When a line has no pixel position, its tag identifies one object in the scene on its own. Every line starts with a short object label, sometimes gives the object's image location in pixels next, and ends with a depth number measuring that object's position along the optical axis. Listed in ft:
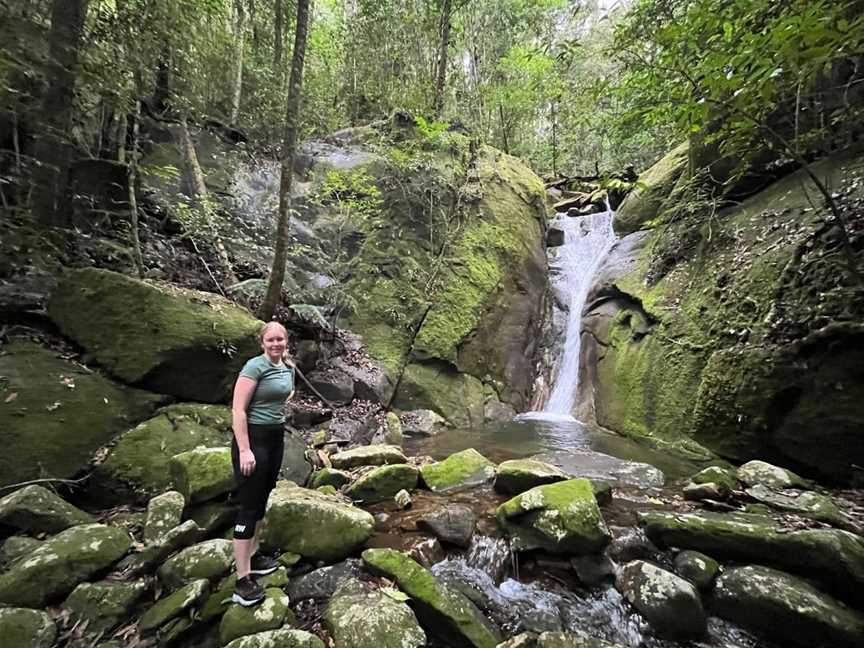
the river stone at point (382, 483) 15.15
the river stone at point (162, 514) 11.12
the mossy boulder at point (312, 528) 11.21
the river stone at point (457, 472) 16.48
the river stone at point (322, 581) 10.12
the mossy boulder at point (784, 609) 9.23
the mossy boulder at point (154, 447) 13.29
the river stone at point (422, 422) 27.68
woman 9.43
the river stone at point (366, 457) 17.93
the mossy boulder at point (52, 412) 12.41
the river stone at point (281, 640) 8.04
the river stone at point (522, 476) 15.29
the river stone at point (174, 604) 8.79
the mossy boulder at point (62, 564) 8.96
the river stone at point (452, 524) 12.81
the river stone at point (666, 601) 9.96
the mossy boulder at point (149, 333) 15.99
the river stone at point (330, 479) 16.05
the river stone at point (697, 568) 10.85
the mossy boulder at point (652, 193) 36.76
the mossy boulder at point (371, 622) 8.50
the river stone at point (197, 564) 9.92
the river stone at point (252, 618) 8.55
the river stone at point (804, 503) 12.52
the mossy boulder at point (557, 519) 11.87
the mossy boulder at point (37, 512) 10.72
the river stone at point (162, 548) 10.16
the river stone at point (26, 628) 8.05
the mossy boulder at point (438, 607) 9.14
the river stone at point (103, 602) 8.90
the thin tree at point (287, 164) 22.00
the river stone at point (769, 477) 15.20
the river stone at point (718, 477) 15.45
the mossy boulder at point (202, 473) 12.21
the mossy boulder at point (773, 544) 10.11
